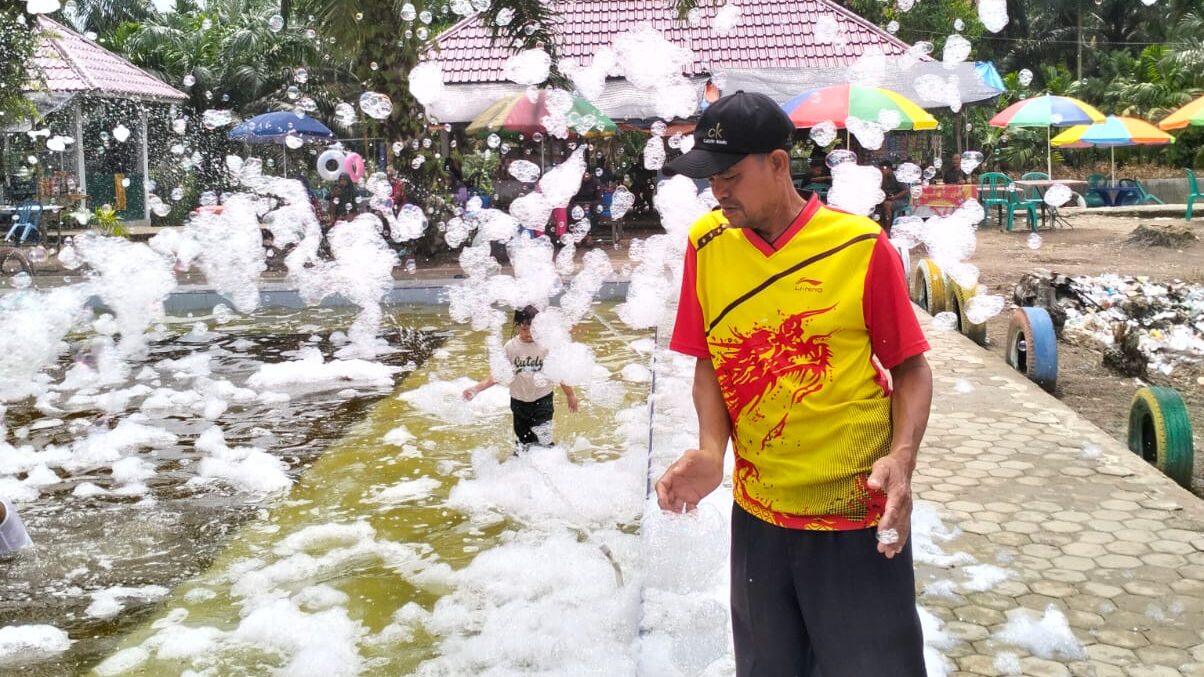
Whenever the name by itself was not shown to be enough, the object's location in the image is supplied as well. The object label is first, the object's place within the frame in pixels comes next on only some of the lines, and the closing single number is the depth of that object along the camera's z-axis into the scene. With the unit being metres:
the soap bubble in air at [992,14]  5.69
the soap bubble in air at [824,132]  10.70
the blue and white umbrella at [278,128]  18.34
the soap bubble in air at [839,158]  14.44
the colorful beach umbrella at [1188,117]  15.62
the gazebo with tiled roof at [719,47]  17.77
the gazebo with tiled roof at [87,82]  20.36
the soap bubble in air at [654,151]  16.45
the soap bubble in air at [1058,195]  11.63
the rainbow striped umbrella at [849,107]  13.60
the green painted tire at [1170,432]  5.07
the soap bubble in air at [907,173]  14.69
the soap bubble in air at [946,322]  9.02
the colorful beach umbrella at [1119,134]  19.47
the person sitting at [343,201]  16.32
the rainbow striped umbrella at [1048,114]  17.33
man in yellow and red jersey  2.14
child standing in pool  5.54
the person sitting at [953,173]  19.31
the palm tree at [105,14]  35.09
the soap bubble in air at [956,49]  8.20
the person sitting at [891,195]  15.62
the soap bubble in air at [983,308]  8.90
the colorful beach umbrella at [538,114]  14.02
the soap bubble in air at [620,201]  16.27
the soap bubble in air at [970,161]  8.73
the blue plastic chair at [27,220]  14.93
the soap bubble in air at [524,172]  15.87
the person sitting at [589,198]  17.50
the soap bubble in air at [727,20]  18.23
